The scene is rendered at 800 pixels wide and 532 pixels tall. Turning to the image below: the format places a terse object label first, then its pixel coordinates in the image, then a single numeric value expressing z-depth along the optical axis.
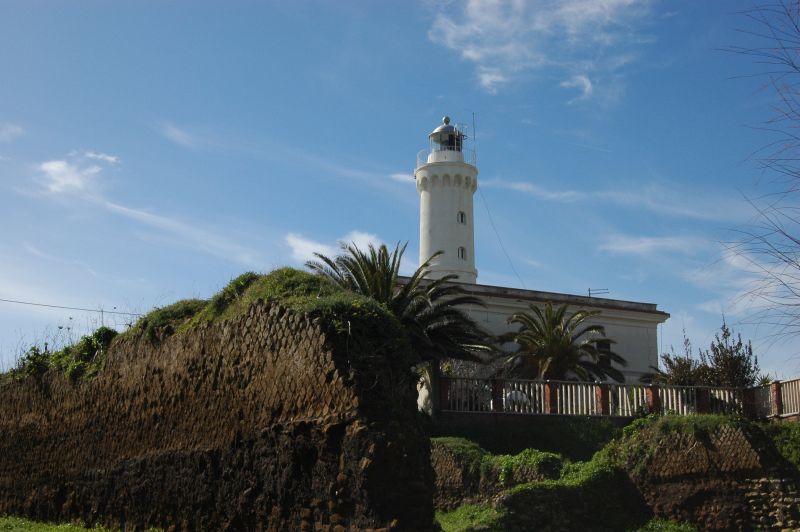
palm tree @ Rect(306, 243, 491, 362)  24.21
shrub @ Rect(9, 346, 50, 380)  18.55
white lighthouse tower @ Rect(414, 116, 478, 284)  44.62
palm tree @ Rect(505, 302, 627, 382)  28.50
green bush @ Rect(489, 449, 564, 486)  18.17
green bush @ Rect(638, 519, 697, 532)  17.19
